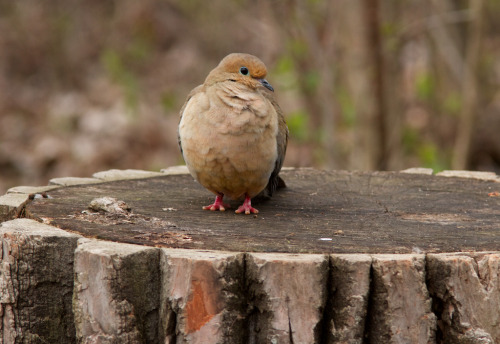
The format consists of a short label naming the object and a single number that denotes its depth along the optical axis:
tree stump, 5.86
